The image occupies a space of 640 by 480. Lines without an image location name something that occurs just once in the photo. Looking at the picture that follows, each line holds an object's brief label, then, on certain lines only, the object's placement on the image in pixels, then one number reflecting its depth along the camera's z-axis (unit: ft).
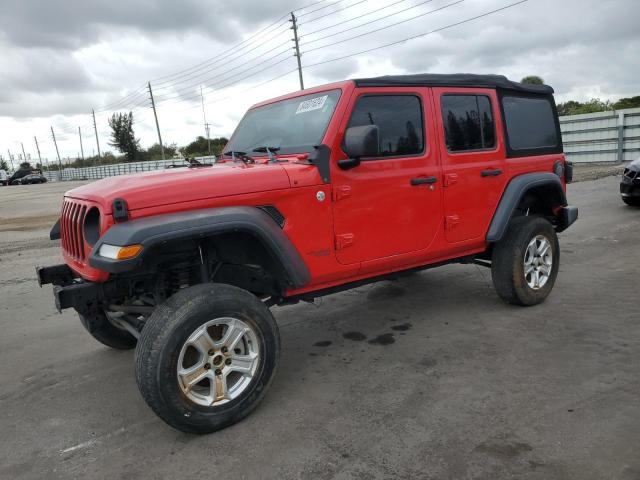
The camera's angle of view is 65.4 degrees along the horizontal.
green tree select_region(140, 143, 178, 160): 227.61
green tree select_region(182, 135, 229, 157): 222.13
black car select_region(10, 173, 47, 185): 177.06
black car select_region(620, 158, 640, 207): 31.30
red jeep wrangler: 9.09
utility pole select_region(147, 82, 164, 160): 174.45
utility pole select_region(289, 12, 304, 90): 114.32
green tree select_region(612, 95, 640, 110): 103.32
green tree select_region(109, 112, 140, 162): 231.91
